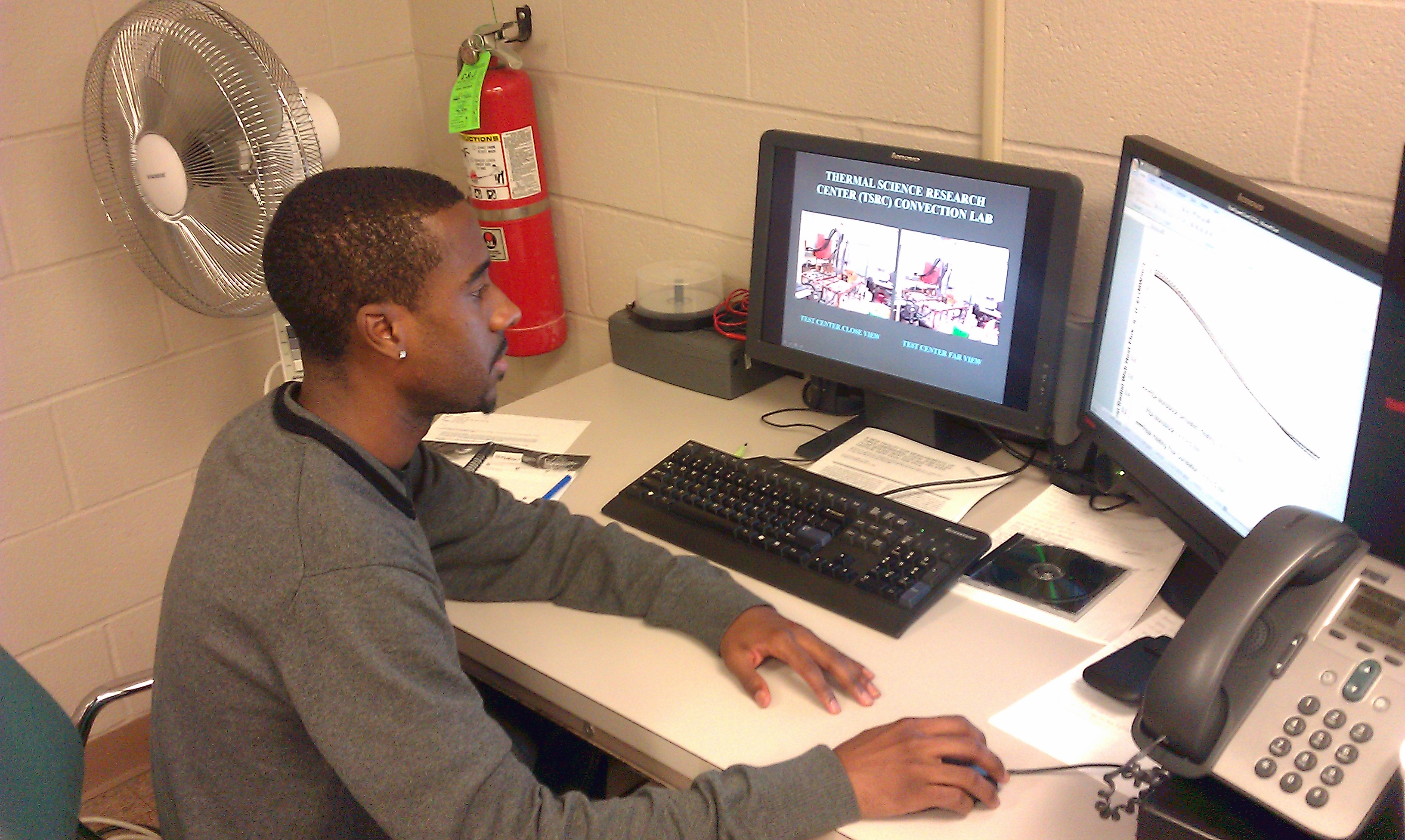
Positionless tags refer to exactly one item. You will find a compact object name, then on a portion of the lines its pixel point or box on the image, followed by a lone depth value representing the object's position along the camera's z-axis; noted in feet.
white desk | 3.21
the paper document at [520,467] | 5.19
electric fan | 5.29
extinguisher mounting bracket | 6.74
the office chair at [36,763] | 3.47
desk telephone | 2.44
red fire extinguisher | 6.82
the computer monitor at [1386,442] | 2.90
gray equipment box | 5.97
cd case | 4.04
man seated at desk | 3.15
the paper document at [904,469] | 4.79
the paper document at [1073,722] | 3.36
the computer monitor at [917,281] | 4.71
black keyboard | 4.12
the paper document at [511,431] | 5.66
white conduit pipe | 4.89
